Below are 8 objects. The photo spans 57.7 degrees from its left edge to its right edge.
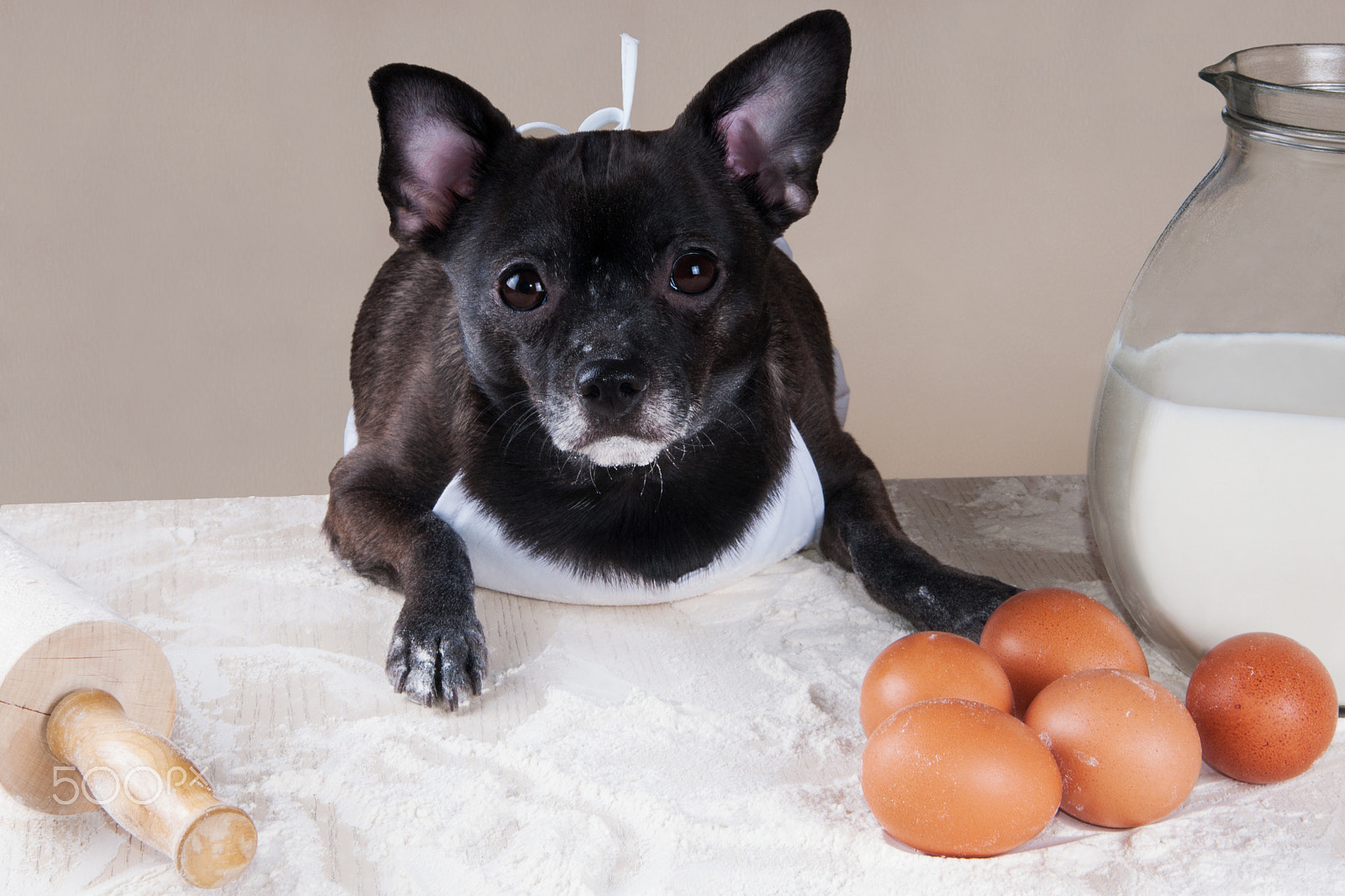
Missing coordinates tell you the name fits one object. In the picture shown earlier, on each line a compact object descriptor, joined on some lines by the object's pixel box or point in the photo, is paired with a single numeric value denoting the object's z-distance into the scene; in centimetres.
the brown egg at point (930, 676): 96
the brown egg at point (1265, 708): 94
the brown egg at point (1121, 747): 89
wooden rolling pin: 79
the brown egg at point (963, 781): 85
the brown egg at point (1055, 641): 101
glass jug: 98
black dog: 114
